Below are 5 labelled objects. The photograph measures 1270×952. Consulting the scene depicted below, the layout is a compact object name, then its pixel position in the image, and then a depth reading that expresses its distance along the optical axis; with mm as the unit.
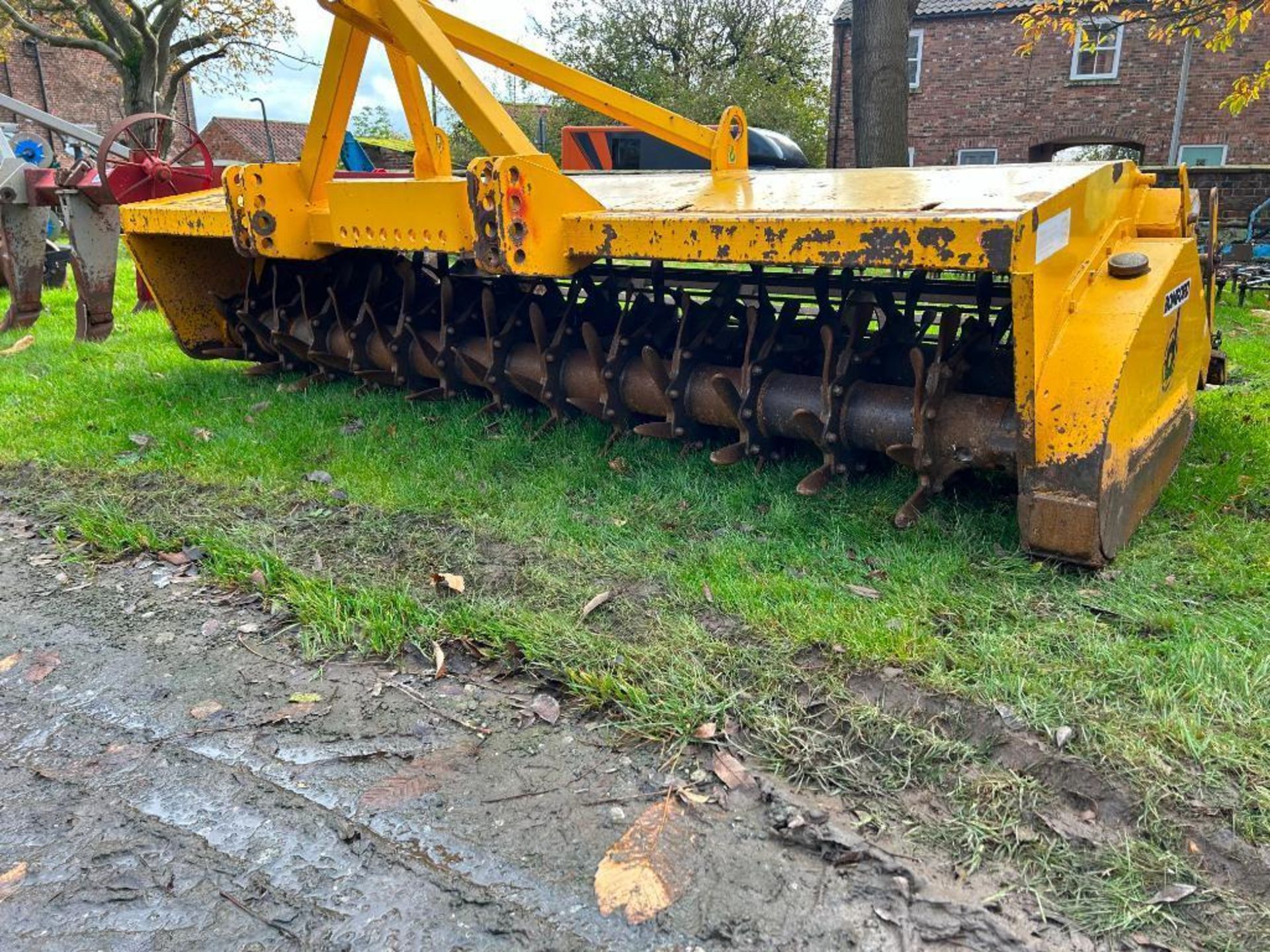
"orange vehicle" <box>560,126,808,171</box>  10820
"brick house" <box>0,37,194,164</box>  28094
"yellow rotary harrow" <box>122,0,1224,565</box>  2520
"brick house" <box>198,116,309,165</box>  35156
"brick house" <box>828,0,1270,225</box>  21203
